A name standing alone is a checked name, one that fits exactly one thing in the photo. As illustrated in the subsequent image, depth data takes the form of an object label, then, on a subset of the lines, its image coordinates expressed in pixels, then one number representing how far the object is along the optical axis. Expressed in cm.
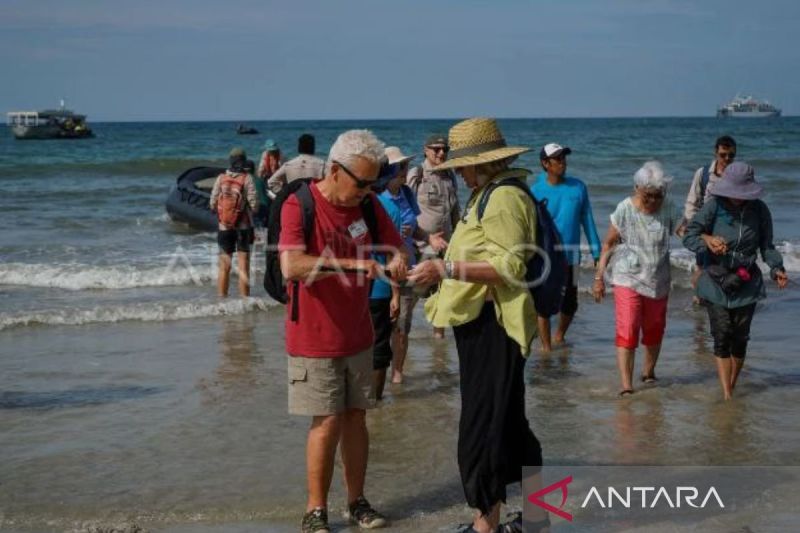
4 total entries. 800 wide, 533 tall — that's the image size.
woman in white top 718
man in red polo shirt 456
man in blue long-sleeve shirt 843
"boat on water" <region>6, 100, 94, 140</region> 7356
